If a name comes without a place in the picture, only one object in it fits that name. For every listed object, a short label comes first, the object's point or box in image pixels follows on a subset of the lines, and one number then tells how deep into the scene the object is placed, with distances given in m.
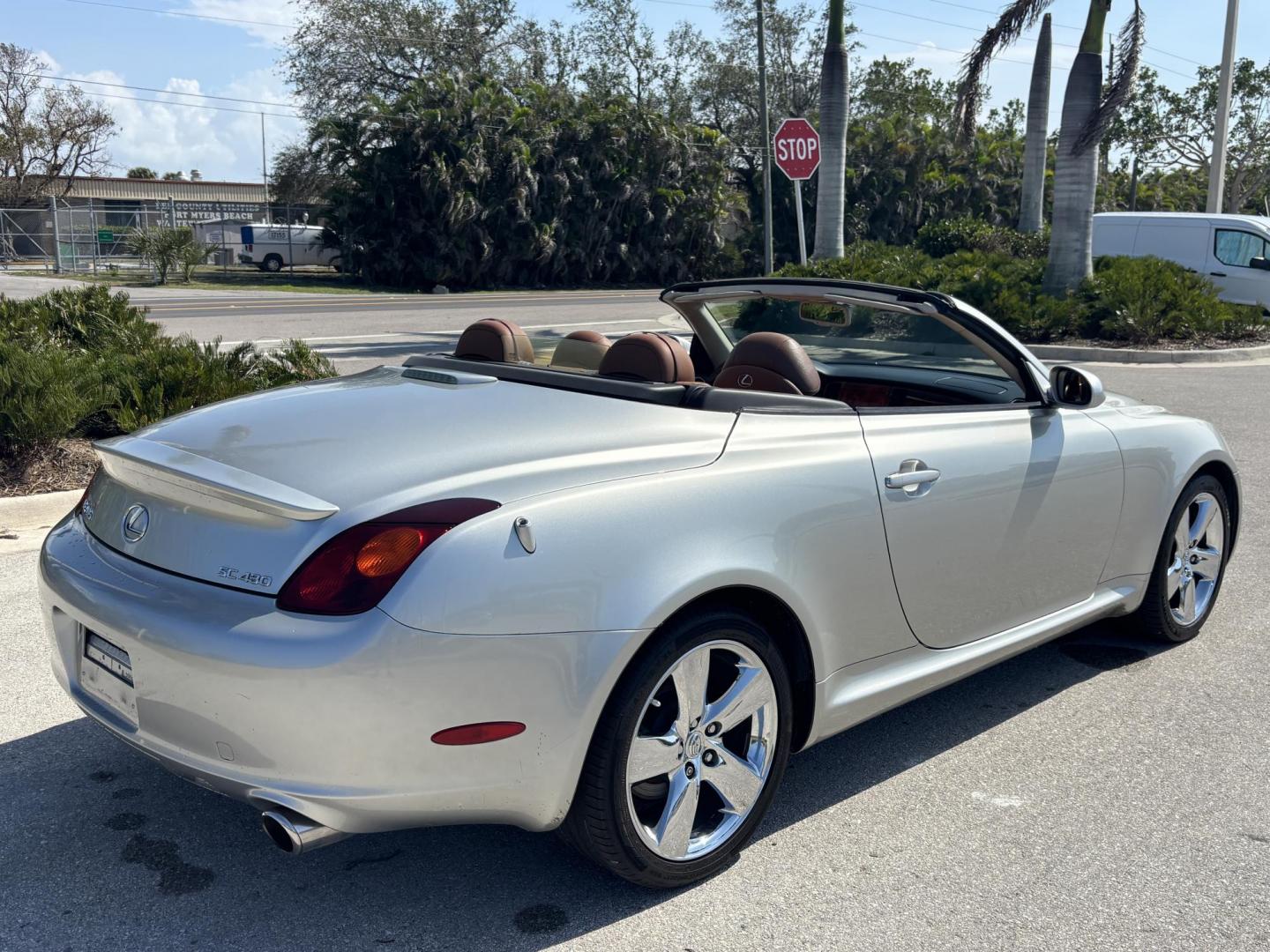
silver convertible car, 2.50
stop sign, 17.27
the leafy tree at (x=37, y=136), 49.06
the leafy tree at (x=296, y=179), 43.09
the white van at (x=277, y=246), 39.75
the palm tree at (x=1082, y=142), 17.17
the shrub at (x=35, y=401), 6.62
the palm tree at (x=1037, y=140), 25.69
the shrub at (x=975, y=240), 24.34
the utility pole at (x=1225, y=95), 24.79
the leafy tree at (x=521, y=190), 34.34
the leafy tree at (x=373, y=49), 42.34
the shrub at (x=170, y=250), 31.73
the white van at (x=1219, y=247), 19.30
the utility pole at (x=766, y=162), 25.11
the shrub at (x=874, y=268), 19.42
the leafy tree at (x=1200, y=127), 53.91
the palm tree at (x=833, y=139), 20.75
